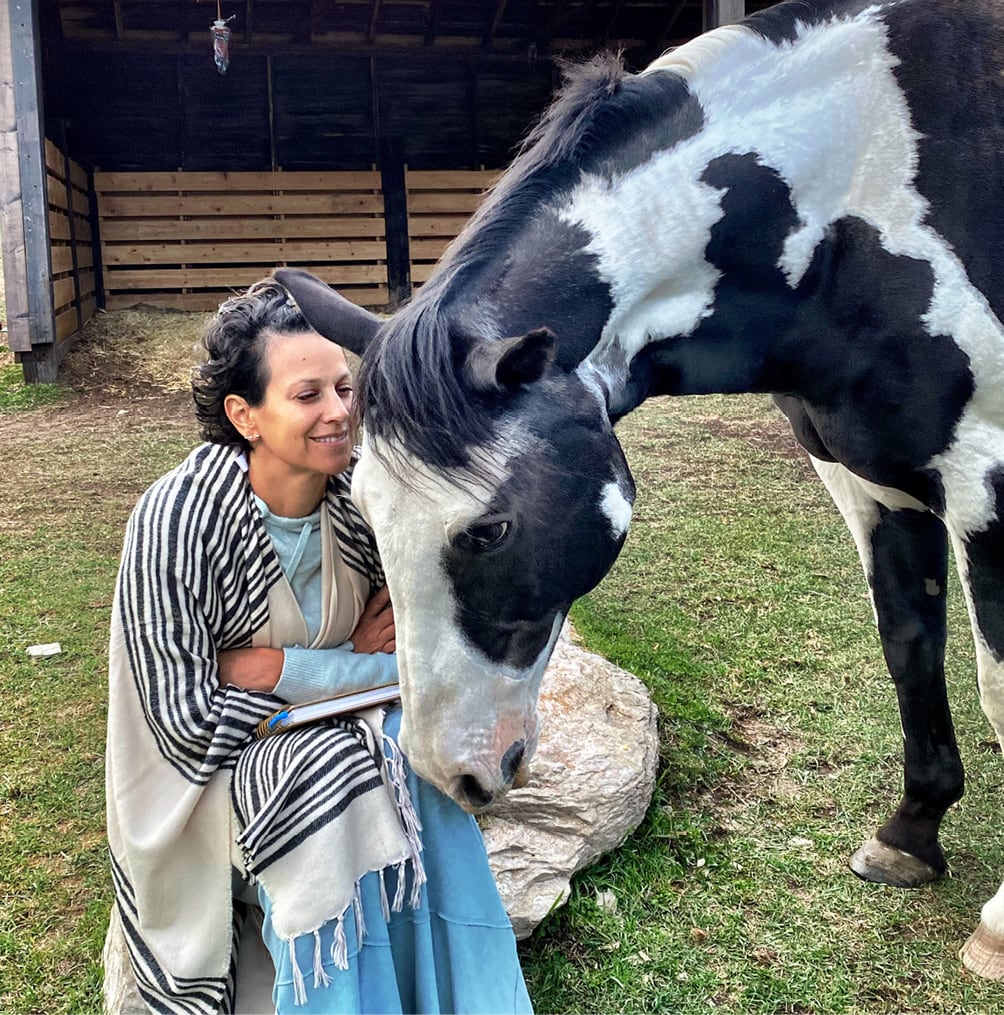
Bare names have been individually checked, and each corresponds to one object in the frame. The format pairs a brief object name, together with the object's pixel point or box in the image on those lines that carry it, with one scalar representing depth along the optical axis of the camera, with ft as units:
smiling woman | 5.07
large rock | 6.98
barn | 31.94
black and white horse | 4.46
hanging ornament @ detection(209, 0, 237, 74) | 23.27
